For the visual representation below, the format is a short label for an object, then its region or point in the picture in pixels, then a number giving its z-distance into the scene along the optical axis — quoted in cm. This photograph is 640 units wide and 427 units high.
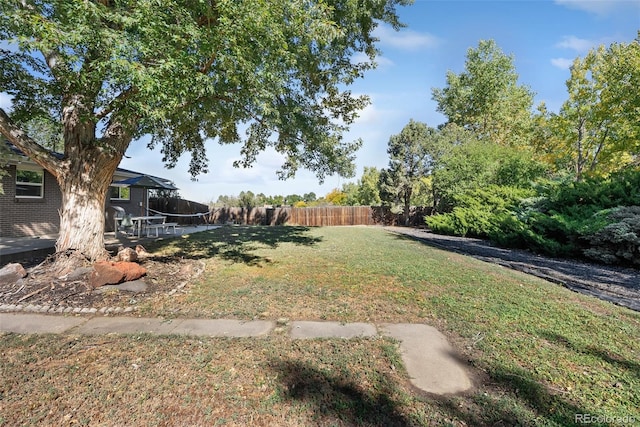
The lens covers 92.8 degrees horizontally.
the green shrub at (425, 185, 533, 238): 1181
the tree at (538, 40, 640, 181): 1472
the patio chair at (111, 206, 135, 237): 999
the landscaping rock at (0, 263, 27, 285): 454
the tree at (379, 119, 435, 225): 1894
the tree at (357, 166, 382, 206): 2525
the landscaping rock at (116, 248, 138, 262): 554
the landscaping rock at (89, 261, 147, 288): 448
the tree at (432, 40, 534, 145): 2317
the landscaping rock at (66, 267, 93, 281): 467
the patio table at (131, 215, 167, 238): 980
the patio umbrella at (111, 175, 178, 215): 994
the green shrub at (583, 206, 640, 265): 682
